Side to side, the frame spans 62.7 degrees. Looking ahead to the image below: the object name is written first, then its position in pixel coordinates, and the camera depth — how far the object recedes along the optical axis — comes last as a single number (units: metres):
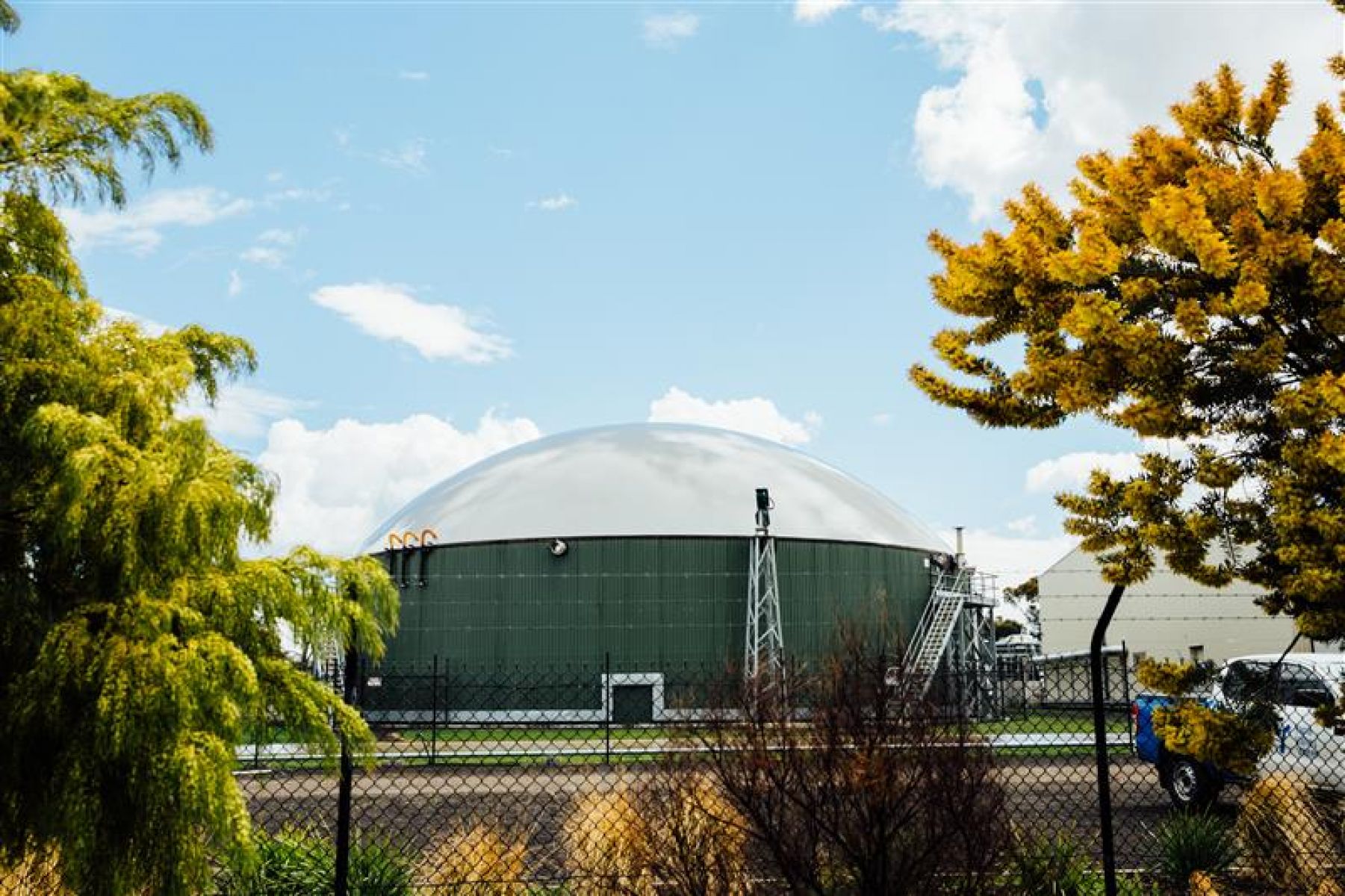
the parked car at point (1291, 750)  11.91
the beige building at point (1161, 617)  38.06
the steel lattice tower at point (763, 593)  32.22
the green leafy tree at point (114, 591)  5.05
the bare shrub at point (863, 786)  5.48
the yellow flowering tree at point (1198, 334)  6.20
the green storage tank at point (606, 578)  33.12
